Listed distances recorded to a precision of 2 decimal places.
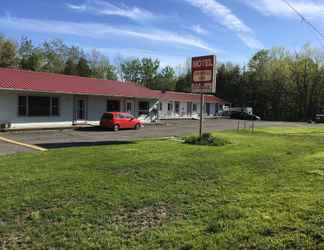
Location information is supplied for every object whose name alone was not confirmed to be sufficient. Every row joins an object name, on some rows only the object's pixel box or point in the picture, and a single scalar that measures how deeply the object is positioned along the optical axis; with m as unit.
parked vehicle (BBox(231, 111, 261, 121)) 48.75
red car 25.16
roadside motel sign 17.83
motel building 23.11
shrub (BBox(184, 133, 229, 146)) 15.34
